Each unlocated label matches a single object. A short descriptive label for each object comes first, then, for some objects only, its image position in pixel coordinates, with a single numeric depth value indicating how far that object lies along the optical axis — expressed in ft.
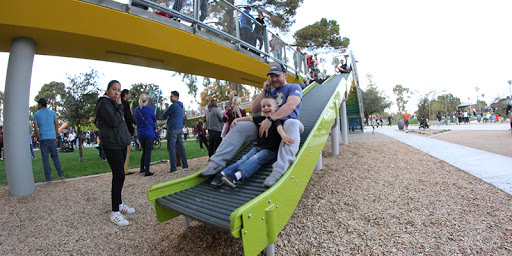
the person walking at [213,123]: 18.21
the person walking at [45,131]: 14.69
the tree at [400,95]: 211.61
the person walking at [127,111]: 13.88
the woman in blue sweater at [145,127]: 16.16
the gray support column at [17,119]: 11.90
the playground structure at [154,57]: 6.37
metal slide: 5.54
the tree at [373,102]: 96.00
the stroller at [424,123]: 57.72
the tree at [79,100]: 23.32
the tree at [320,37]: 65.51
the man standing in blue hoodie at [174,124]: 16.96
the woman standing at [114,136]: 8.82
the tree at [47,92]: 154.10
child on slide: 8.32
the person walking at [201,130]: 27.50
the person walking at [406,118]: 54.24
